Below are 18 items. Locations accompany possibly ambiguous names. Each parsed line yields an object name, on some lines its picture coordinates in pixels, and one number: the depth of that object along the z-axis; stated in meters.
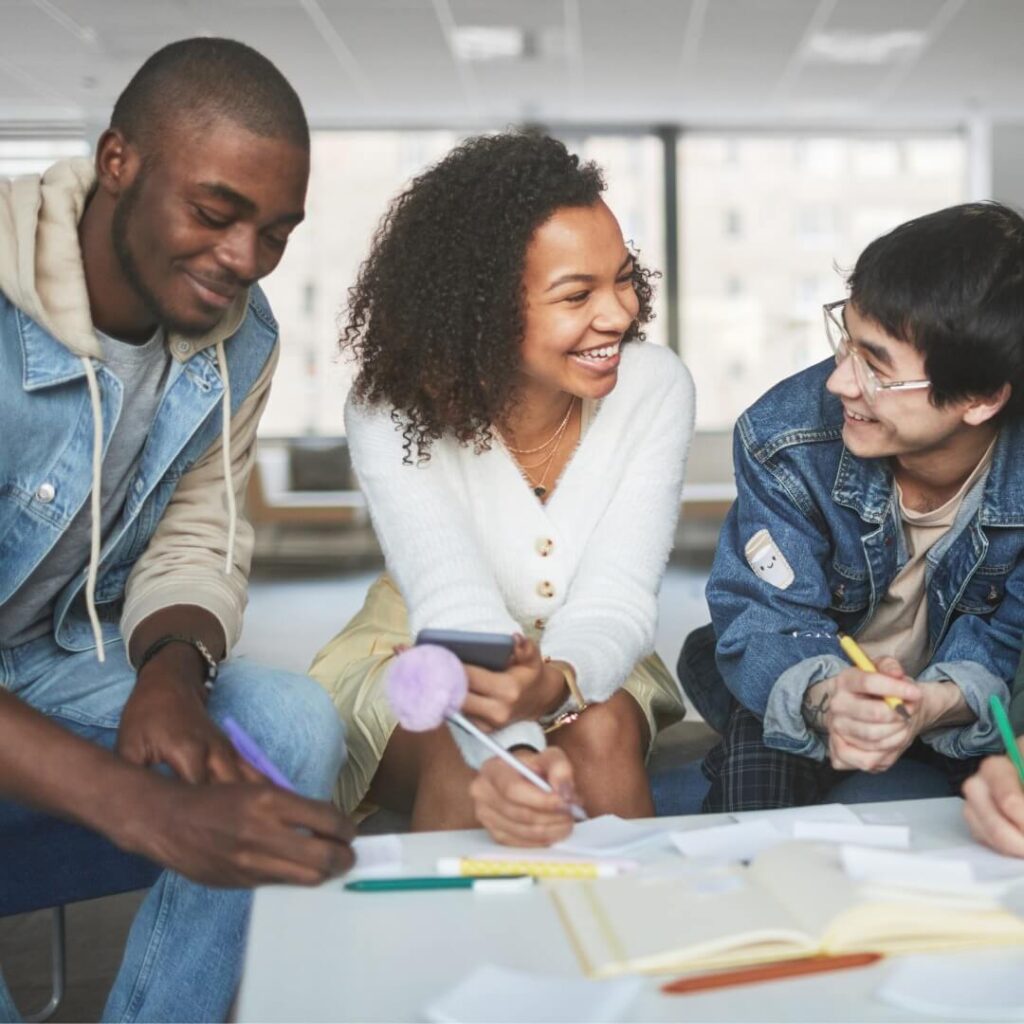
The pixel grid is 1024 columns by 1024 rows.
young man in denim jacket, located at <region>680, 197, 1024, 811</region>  1.75
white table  0.86
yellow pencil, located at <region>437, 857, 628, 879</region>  1.10
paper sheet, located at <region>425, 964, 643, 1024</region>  0.84
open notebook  0.92
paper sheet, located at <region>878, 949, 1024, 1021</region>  0.83
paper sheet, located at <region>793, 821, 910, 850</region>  1.17
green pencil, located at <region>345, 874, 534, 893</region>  1.07
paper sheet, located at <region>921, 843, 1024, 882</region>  1.09
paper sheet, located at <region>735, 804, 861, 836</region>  1.22
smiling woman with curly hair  1.90
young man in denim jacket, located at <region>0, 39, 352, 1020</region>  1.48
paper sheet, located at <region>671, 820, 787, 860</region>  1.14
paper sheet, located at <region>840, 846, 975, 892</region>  1.03
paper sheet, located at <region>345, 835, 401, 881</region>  1.12
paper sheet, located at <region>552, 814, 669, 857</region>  1.17
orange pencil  0.88
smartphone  1.23
